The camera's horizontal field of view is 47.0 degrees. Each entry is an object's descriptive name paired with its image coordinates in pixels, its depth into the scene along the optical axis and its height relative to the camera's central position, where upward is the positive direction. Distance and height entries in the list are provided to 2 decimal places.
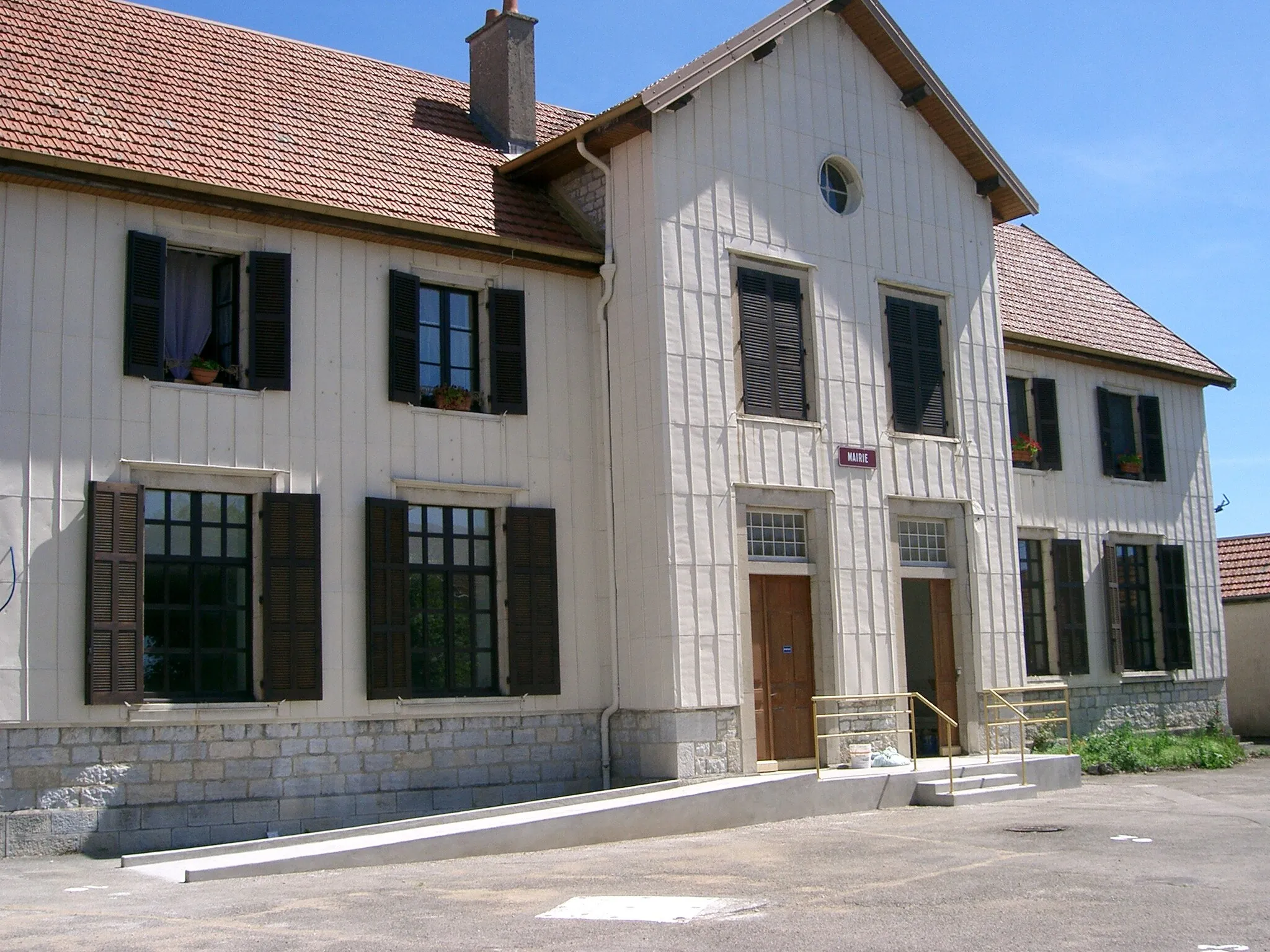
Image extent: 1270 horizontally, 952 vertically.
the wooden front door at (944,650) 18.53 -0.01
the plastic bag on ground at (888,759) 16.59 -1.23
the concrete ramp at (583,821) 11.64 -1.47
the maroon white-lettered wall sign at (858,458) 17.41 +2.31
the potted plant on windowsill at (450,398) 15.51 +2.80
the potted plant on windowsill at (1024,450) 21.50 +2.88
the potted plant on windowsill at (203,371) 14.03 +2.85
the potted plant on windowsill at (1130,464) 23.05 +2.82
